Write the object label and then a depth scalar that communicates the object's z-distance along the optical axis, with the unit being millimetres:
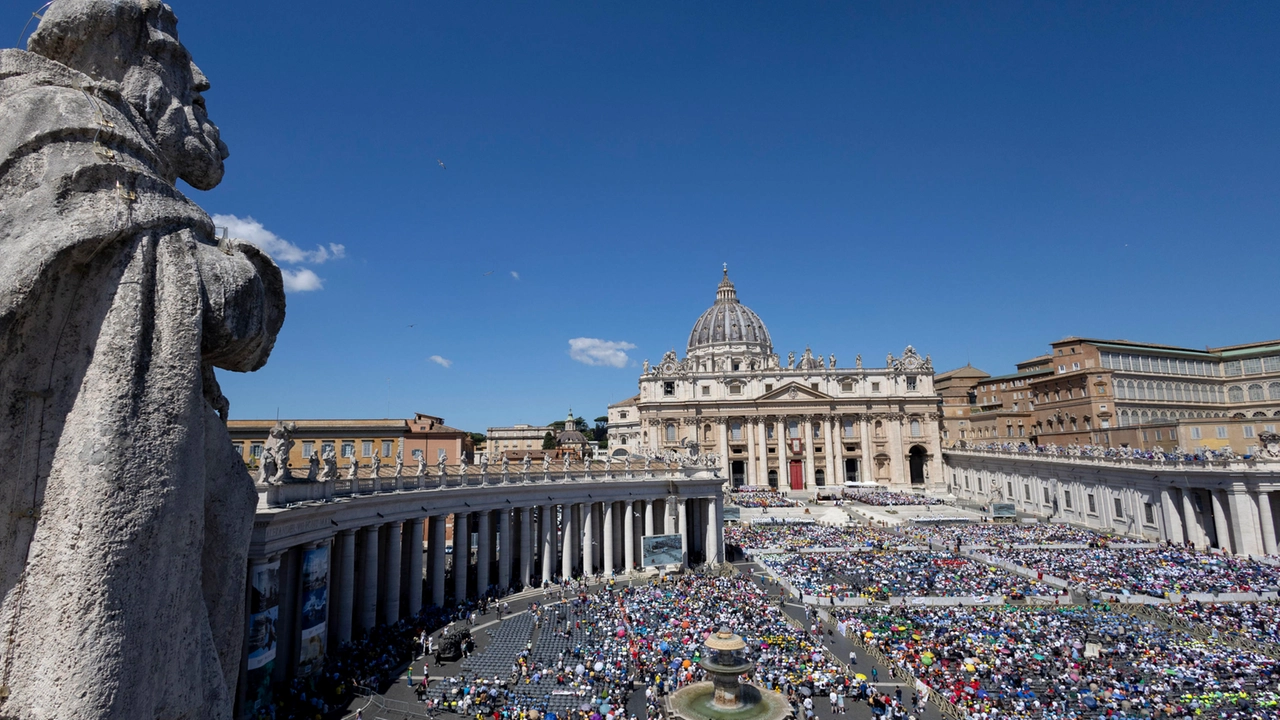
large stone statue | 5688
